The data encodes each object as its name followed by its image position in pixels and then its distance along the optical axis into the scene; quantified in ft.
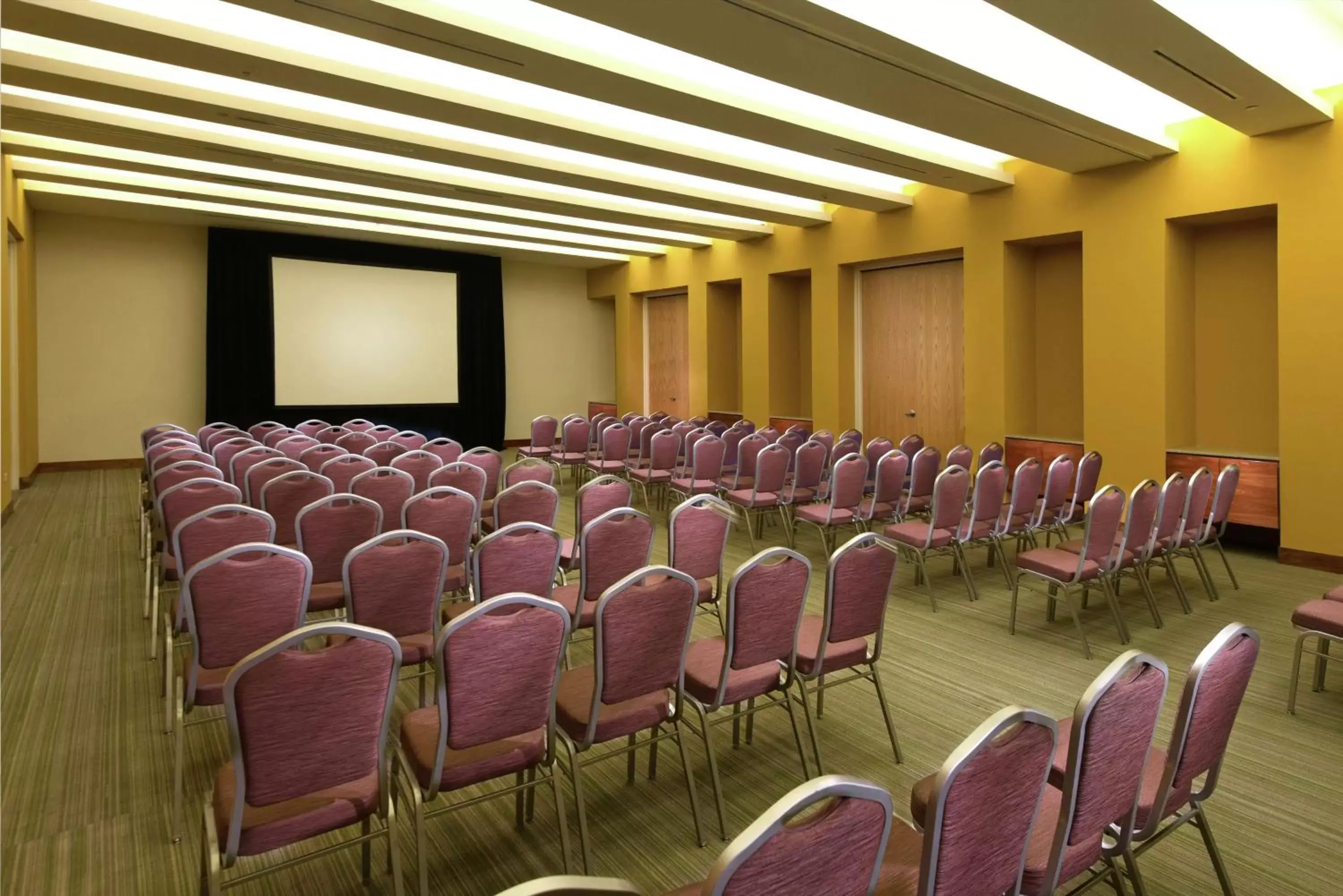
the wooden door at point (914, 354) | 34.65
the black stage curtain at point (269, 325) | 42.60
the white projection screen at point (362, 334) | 44.60
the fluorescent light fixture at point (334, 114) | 19.75
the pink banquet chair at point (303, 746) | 6.56
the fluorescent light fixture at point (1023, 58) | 17.12
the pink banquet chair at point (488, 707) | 7.55
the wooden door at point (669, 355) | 49.96
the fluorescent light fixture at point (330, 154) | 22.71
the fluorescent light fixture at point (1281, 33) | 17.42
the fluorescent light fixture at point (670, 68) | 17.51
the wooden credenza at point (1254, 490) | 23.61
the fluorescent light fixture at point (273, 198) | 30.91
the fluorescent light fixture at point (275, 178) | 26.53
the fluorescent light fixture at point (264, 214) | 33.88
